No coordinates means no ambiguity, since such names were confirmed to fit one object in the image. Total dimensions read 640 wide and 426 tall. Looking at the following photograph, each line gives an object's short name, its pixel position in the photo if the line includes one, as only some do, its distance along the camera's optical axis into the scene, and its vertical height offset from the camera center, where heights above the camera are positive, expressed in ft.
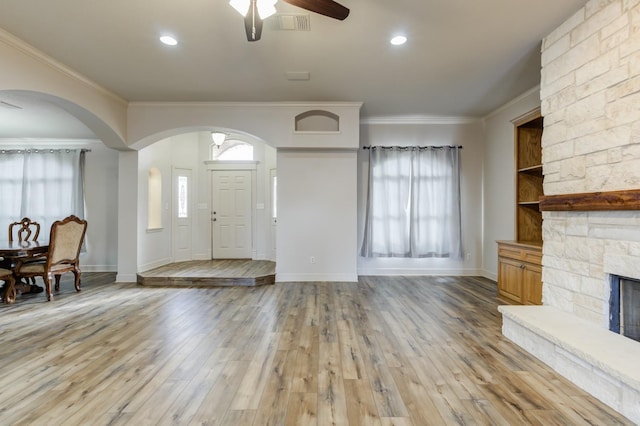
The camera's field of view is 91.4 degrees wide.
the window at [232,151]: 24.13 +4.96
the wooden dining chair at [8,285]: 13.28 -3.08
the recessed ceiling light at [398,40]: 10.30 +5.87
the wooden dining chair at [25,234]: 14.67 -1.07
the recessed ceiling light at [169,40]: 10.38 +5.88
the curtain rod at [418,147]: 18.88 +4.16
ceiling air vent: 9.14 +5.83
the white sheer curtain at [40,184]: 21.21 +2.09
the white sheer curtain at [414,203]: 18.78 +0.74
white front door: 23.86 +0.03
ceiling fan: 6.86 +4.64
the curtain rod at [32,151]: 21.16 +4.33
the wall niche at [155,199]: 20.04 +1.02
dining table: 13.25 -1.69
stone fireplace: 6.91 +0.40
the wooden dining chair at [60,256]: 14.08 -1.98
